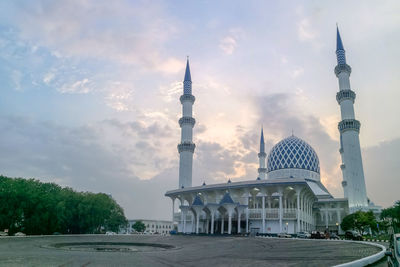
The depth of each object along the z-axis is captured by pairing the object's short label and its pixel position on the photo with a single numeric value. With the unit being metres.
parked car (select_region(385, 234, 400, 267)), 7.83
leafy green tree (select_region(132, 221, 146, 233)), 108.88
